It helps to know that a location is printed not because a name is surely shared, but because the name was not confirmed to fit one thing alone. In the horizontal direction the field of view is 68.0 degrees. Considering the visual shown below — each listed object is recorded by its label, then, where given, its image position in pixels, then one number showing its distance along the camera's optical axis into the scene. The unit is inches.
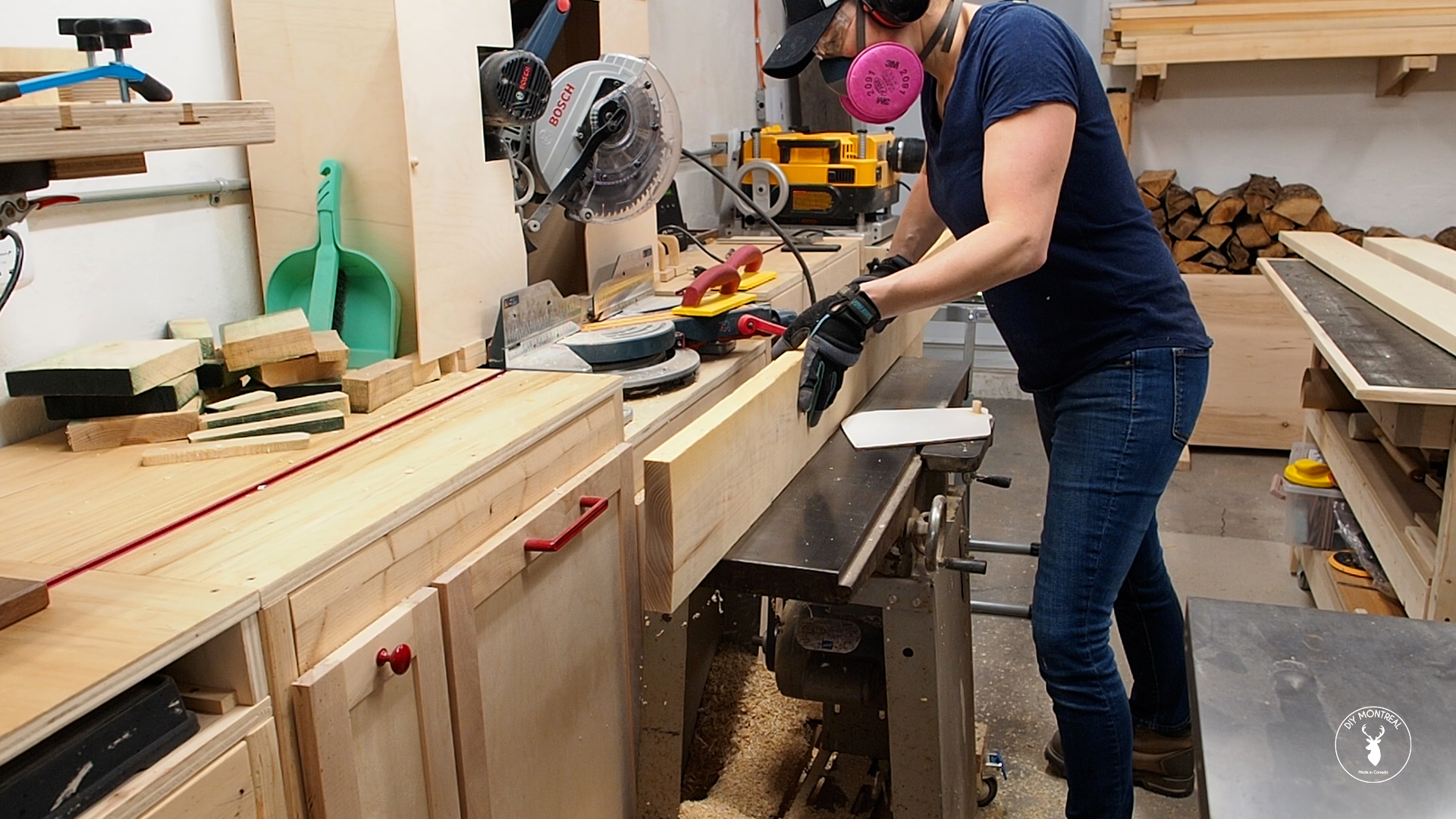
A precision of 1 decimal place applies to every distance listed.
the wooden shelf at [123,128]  27.6
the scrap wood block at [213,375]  51.8
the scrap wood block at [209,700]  33.2
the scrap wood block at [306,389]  52.0
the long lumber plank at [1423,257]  102.5
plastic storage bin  110.3
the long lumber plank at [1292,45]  147.8
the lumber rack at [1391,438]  72.4
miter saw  68.2
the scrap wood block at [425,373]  58.3
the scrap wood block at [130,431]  46.4
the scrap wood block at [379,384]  52.8
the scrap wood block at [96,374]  45.9
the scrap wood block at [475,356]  62.6
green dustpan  59.0
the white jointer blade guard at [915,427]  67.9
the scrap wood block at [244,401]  49.2
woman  61.2
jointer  53.8
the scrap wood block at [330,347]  52.9
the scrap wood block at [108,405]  47.3
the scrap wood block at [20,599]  30.6
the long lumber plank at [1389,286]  84.6
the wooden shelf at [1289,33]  148.2
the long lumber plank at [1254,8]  149.8
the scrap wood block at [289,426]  47.0
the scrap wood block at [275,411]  48.0
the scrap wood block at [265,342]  50.8
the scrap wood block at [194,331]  54.2
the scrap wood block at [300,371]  52.4
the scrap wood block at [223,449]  44.9
